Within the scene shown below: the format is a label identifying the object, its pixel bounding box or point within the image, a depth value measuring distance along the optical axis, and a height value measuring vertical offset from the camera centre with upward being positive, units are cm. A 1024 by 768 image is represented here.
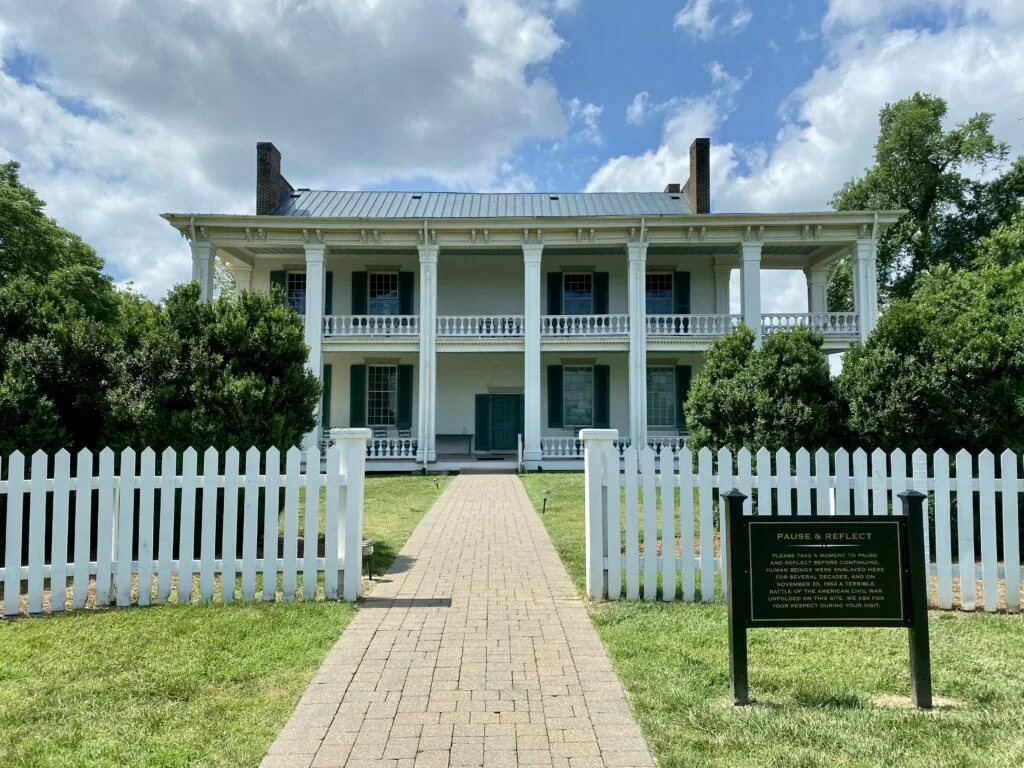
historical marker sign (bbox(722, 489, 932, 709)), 344 -90
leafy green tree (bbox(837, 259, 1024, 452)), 677 +40
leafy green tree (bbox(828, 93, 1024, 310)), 2858 +1092
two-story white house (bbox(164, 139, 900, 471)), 1891 +397
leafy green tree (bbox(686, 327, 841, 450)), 746 +22
